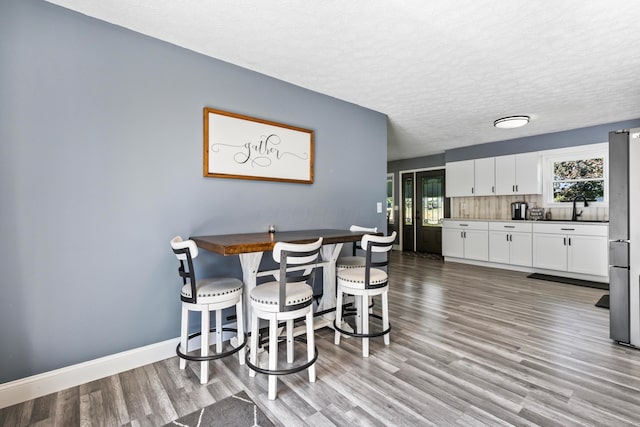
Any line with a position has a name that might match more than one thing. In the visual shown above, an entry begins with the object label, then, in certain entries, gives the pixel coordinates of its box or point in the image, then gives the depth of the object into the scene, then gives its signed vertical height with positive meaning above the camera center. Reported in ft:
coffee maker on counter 18.12 -0.01
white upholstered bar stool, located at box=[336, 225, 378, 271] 9.28 -1.60
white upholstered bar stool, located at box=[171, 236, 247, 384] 6.51 -1.94
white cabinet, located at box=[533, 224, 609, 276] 14.80 -1.99
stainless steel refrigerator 8.20 -0.74
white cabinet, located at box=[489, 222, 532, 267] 17.15 -1.93
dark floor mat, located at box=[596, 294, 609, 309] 11.59 -3.68
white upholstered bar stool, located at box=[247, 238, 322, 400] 6.13 -1.94
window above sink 15.71 +1.87
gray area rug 5.41 -3.77
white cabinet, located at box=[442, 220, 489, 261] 18.84 -1.89
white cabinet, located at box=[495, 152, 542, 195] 17.35 +2.12
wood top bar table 6.47 -0.76
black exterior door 23.08 +0.04
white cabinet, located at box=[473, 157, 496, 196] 18.99 +2.13
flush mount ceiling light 13.74 +4.08
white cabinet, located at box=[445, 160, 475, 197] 20.05 +2.18
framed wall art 8.54 +1.96
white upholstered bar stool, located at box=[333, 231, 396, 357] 7.65 -1.92
